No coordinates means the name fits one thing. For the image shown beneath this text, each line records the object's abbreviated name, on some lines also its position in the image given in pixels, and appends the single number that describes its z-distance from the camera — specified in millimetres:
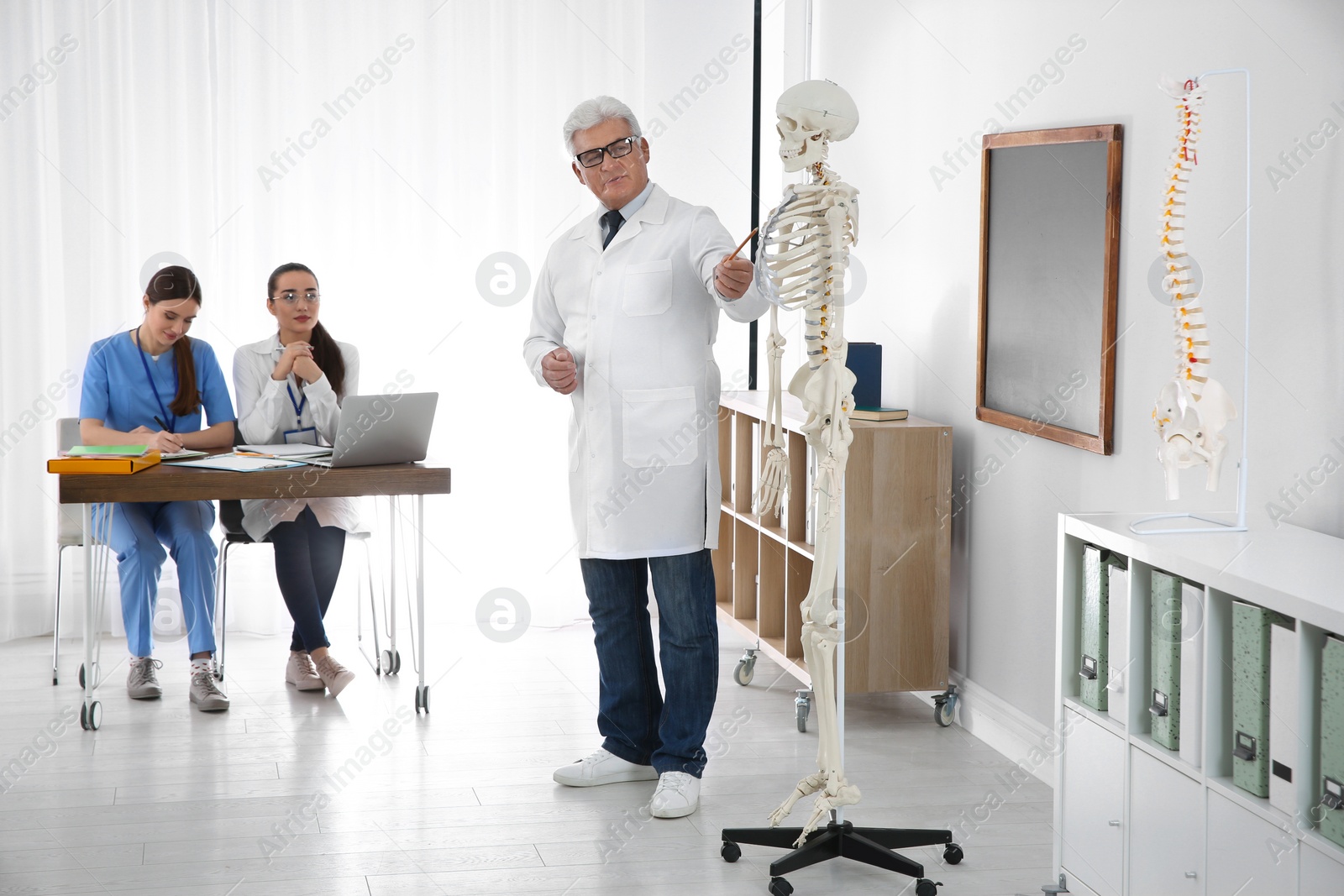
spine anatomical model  2152
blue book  3771
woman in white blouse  3836
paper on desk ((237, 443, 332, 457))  3629
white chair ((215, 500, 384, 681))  3887
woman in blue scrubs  3797
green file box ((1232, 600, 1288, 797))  1901
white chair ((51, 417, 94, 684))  4027
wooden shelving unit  3500
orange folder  3266
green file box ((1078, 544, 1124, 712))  2299
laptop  3357
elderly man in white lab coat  2904
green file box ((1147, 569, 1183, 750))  2107
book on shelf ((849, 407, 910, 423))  3641
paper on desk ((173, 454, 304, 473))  3391
